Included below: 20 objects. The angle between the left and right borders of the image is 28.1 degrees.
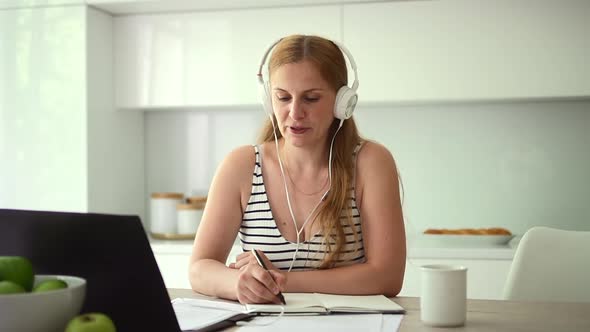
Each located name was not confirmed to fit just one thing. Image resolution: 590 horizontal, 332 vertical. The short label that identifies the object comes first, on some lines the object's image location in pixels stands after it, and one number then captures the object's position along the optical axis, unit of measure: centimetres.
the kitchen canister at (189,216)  399
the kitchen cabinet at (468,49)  367
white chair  258
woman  254
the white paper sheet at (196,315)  204
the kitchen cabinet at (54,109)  384
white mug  205
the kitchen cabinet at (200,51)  384
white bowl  163
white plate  366
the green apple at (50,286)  167
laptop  179
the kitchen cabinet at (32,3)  384
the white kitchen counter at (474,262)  358
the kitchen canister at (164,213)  407
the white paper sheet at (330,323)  202
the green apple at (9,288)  163
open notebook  215
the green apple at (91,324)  159
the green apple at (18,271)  168
